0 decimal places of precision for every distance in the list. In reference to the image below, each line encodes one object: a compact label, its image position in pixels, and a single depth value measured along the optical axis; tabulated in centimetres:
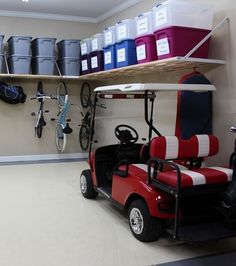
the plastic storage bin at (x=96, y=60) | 630
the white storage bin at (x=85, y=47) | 673
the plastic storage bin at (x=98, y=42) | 620
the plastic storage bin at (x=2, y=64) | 682
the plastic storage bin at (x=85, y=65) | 681
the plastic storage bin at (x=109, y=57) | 566
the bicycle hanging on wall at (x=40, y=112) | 745
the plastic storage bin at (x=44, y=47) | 695
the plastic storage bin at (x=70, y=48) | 714
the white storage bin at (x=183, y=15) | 405
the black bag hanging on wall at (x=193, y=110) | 420
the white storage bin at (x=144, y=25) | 455
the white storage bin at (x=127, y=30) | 515
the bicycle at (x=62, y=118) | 749
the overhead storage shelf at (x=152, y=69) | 412
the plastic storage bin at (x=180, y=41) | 409
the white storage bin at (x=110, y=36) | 558
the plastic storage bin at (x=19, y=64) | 683
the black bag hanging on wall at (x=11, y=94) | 710
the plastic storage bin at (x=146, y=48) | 459
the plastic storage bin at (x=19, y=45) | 678
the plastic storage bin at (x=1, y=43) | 666
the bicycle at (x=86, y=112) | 790
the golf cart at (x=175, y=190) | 291
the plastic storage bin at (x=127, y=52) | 520
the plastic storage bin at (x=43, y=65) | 704
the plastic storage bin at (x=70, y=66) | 719
